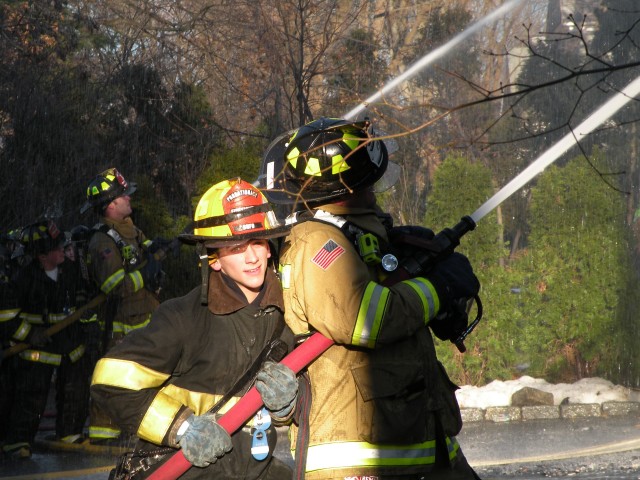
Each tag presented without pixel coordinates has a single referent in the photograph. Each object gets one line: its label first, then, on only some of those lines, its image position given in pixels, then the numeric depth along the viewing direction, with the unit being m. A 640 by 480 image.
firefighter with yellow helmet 6.88
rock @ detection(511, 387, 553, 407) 18.67
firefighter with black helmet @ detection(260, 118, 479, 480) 6.27
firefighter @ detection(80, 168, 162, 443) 15.95
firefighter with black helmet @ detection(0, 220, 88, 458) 16.25
